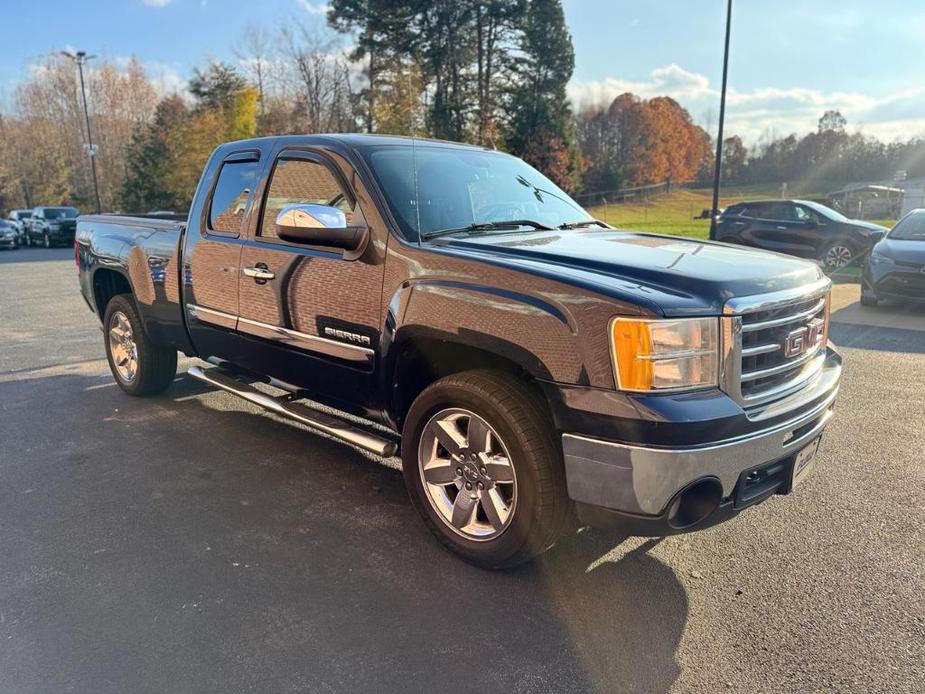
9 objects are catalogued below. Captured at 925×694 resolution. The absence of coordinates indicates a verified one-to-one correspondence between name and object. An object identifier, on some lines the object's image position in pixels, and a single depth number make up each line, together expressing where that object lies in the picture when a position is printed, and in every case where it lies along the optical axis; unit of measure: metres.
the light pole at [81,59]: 39.87
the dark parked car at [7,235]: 28.31
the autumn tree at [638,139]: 78.75
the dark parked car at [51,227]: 28.60
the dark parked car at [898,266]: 9.80
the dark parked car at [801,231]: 14.98
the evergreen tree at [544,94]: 42.41
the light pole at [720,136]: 19.05
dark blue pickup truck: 2.56
